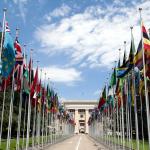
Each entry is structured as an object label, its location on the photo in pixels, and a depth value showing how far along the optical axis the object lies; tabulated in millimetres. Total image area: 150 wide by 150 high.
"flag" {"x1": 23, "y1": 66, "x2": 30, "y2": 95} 16178
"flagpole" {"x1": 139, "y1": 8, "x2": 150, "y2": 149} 11507
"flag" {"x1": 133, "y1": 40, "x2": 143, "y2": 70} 12529
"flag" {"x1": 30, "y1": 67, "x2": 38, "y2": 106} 18151
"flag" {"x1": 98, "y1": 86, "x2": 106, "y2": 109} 25567
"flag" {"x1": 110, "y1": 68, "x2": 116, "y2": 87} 19196
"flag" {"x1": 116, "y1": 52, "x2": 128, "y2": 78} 15192
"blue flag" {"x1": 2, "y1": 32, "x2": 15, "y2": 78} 11647
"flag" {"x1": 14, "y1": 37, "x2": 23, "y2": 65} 13887
